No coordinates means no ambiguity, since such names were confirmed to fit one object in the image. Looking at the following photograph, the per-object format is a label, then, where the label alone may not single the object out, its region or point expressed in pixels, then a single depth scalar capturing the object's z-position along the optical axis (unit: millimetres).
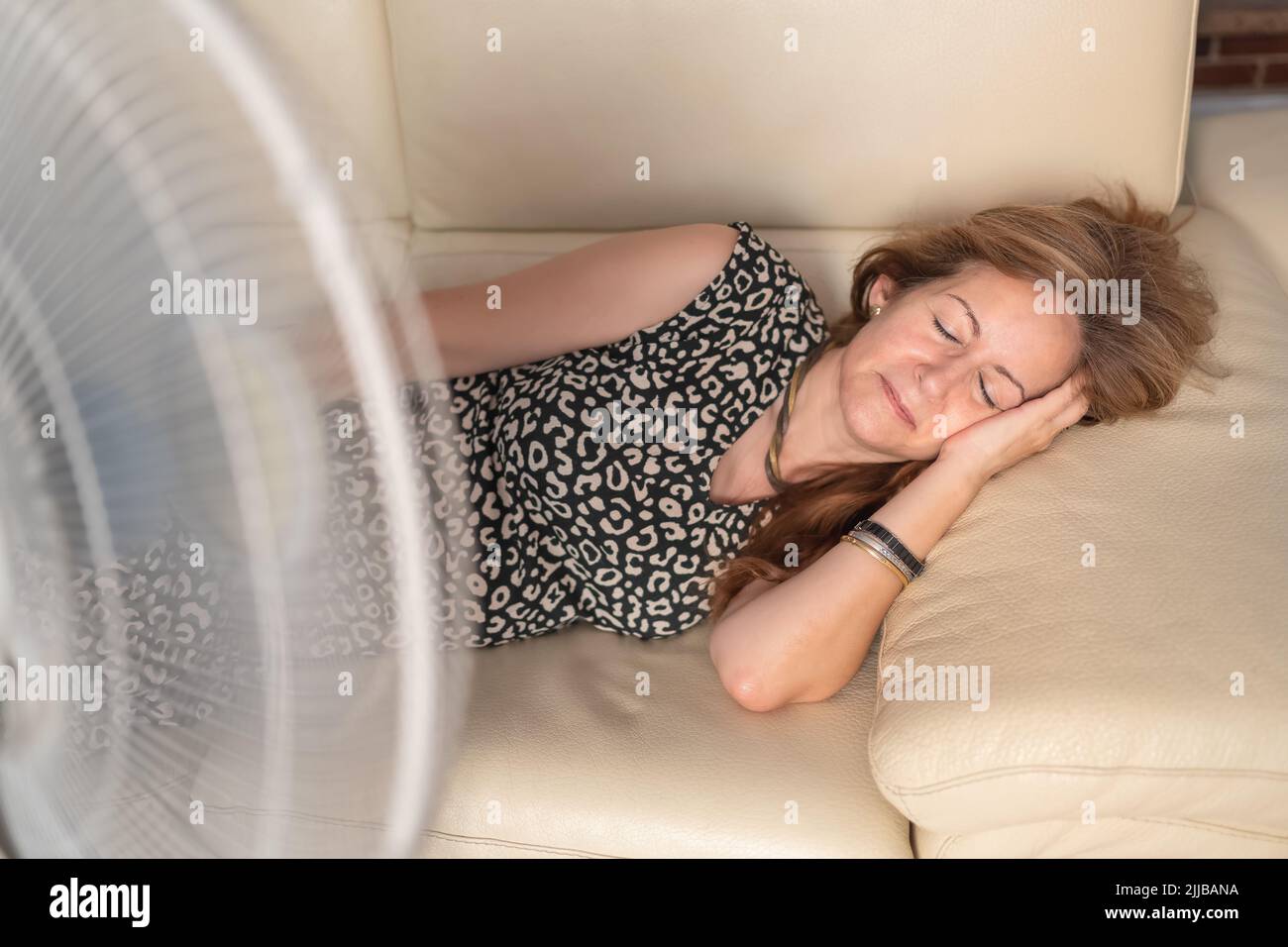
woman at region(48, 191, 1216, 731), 1390
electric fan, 775
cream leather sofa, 1126
